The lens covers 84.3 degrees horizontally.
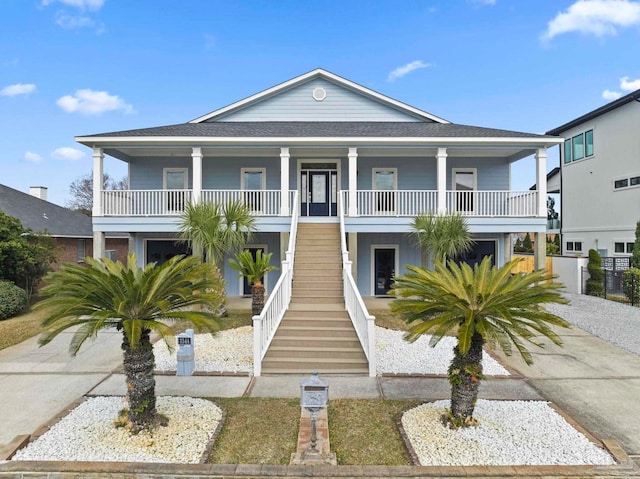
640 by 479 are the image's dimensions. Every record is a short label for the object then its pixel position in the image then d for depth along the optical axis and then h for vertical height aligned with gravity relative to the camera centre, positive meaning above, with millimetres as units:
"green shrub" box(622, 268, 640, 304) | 12468 -1375
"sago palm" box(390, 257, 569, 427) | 4184 -830
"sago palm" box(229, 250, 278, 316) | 9641 -738
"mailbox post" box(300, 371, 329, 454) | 3964 -1689
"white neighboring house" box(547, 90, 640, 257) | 16375 +3445
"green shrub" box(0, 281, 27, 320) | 11052 -1817
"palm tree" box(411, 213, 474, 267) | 10992 +340
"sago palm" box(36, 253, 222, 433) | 4262 -821
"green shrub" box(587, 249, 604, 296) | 13914 -1175
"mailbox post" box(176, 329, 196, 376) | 6523 -2040
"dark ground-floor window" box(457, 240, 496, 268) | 14711 -215
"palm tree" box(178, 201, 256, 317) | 9977 +501
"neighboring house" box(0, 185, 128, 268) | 16272 +1106
